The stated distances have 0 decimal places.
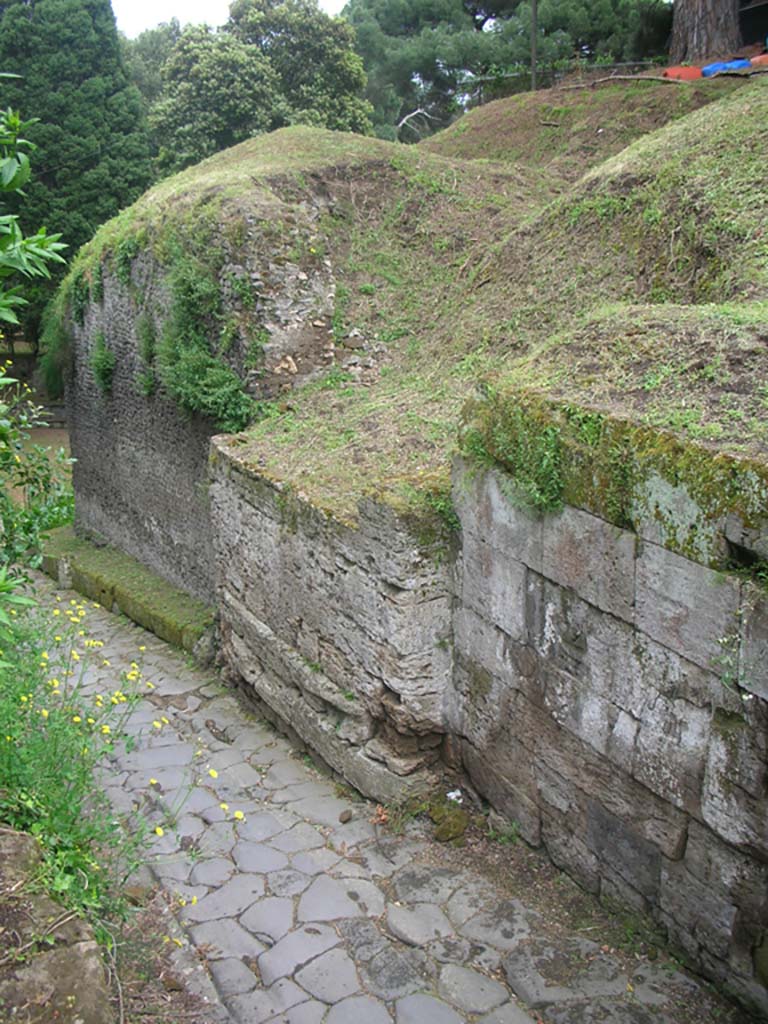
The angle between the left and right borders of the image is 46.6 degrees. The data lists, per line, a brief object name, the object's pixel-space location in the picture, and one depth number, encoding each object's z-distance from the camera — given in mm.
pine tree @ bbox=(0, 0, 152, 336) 20891
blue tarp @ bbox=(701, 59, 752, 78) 13070
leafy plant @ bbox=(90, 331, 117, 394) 12250
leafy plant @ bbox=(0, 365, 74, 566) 4660
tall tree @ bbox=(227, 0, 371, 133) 20797
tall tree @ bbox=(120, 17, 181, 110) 29250
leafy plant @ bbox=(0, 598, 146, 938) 3488
